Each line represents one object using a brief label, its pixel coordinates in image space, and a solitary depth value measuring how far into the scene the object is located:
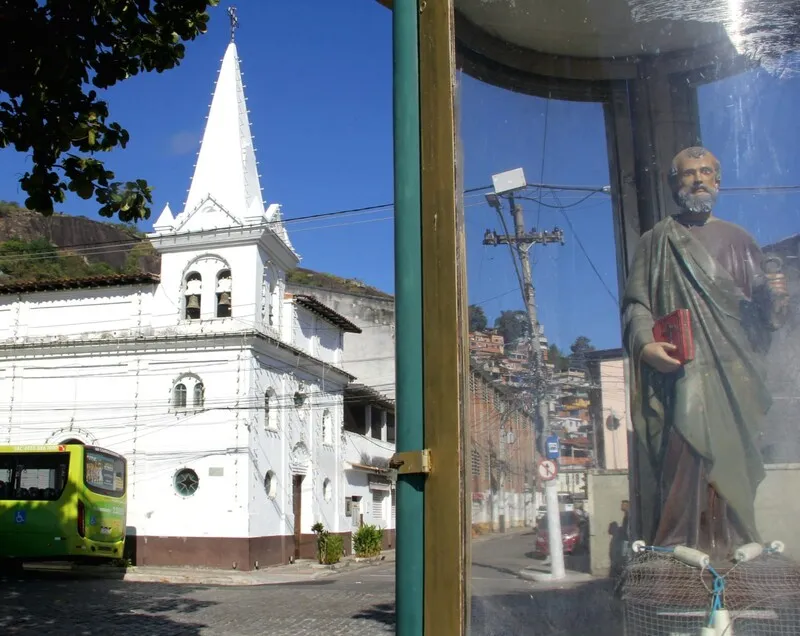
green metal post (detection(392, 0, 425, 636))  1.54
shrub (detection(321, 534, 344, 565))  21.00
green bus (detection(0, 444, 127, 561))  16.06
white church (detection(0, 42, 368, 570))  20.14
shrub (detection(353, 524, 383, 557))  23.39
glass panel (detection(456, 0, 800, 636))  1.46
